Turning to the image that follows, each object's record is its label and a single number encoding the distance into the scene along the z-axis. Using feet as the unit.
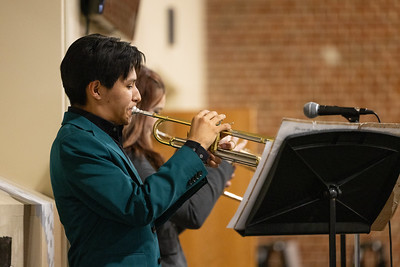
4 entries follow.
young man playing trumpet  12.31
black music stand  12.60
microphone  13.32
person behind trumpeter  14.31
